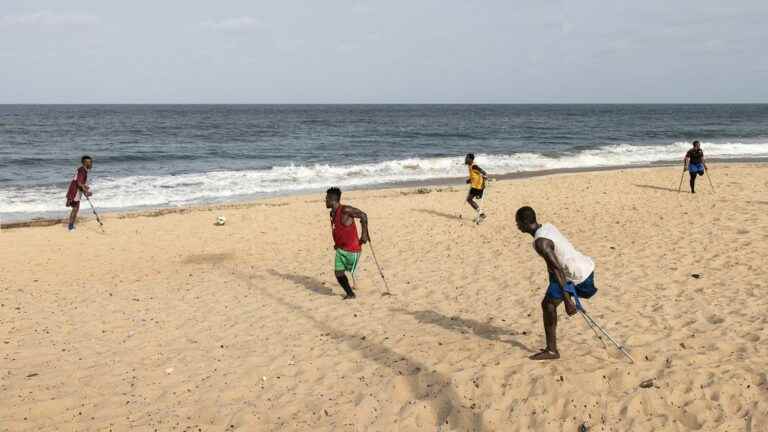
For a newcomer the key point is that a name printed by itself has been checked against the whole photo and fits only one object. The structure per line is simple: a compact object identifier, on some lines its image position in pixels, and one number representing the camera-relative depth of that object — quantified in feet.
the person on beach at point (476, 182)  43.27
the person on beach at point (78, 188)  41.34
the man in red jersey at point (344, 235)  24.61
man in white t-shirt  16.30
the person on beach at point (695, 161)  49.65
